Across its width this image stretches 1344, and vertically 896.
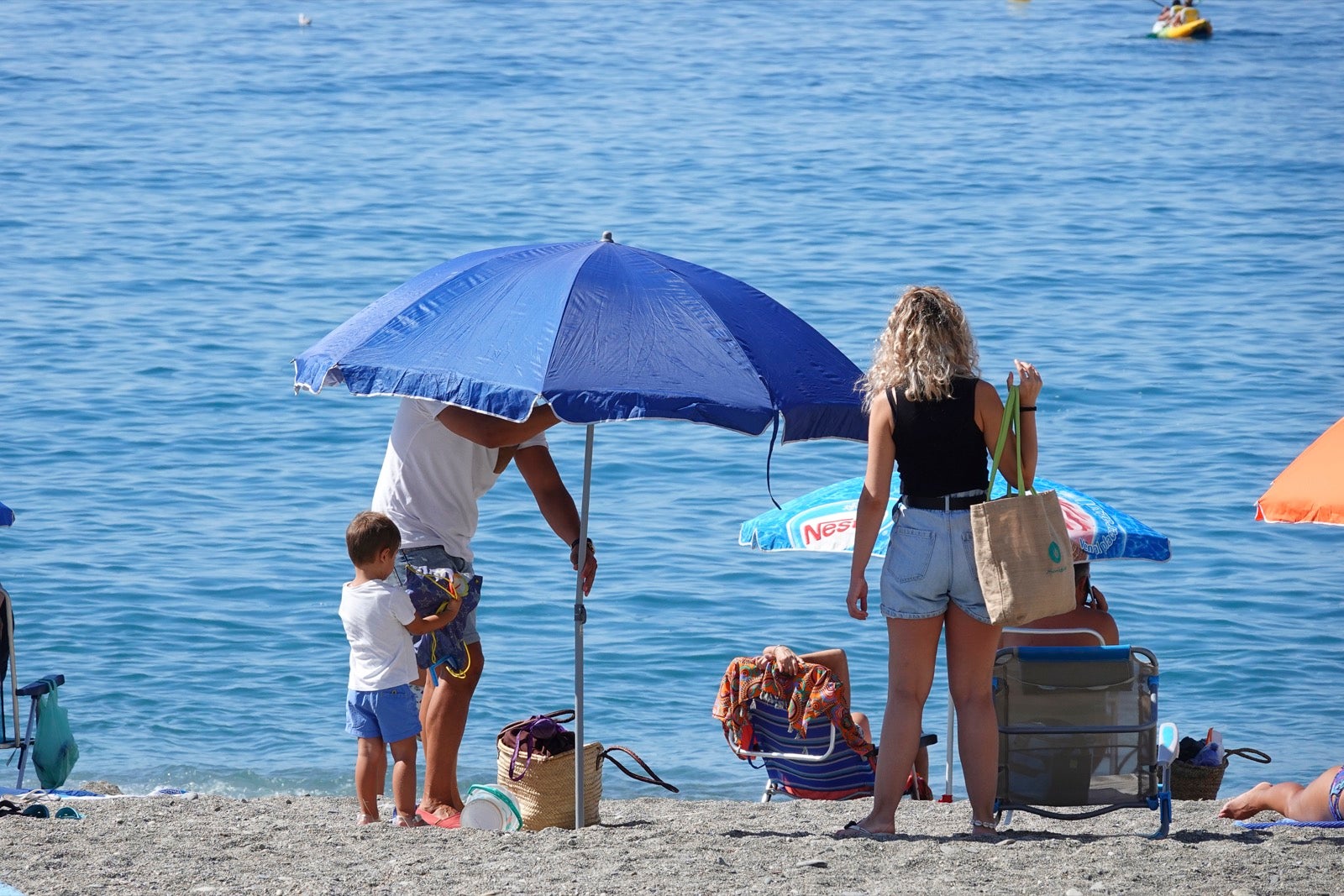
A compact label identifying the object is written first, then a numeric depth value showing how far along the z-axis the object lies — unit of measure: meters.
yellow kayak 79.12
